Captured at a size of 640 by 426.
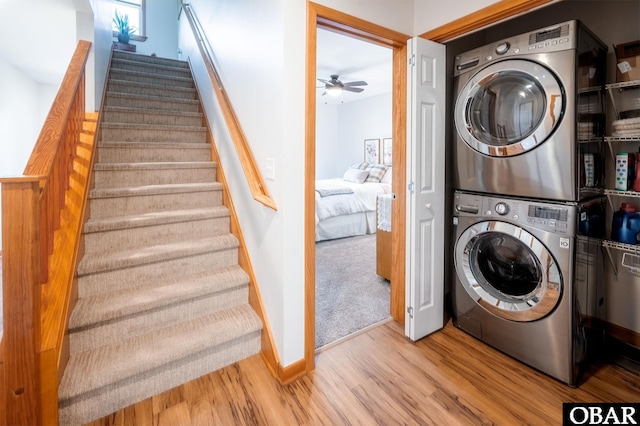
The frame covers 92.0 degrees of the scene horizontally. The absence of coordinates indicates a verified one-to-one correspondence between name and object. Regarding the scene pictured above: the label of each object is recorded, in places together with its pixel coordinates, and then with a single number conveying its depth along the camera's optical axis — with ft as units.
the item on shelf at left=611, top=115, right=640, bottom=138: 5.42
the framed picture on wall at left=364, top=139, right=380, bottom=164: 22.12
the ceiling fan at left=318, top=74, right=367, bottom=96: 15.42
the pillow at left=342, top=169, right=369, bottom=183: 19.44
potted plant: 15.84
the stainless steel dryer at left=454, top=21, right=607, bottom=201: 5.01
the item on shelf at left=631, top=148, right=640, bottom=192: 5.57
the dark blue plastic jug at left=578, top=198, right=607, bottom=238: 5.16
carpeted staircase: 4.99
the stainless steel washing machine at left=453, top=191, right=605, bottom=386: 5.17
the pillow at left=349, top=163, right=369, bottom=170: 20.77
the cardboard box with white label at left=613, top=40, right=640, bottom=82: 5.85
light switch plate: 5.49
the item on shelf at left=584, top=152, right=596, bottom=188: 5.34
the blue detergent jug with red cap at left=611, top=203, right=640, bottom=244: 5.68
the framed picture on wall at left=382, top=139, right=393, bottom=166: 21.25
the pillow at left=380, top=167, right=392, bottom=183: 18.99
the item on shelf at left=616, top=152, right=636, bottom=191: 5.70
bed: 14.60
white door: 6.21
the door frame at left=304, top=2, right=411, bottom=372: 5.24
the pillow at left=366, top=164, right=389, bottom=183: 19.04
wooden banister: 3.65
